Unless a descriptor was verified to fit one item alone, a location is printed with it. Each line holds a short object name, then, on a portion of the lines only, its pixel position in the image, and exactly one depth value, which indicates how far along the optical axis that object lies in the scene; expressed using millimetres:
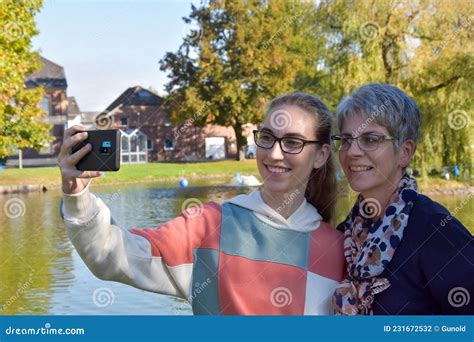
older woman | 2123
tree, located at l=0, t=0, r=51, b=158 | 16406
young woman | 2225
